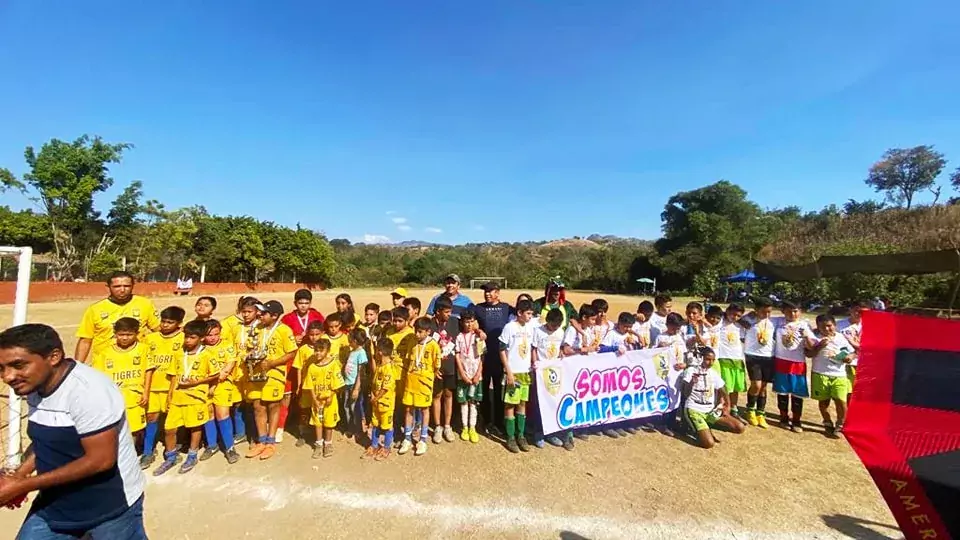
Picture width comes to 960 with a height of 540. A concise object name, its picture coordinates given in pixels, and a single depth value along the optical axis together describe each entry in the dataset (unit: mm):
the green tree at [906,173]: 52438
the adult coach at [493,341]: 5520
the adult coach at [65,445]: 1849
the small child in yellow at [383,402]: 4871
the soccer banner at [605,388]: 5234
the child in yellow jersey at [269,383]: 4785
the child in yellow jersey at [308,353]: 4918
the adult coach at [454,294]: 5945
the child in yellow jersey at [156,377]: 4441
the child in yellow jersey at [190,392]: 4418
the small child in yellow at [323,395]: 4863
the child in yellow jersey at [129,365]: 4129
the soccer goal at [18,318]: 3836
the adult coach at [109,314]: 4273
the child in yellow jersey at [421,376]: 5023
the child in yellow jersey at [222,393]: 4609
